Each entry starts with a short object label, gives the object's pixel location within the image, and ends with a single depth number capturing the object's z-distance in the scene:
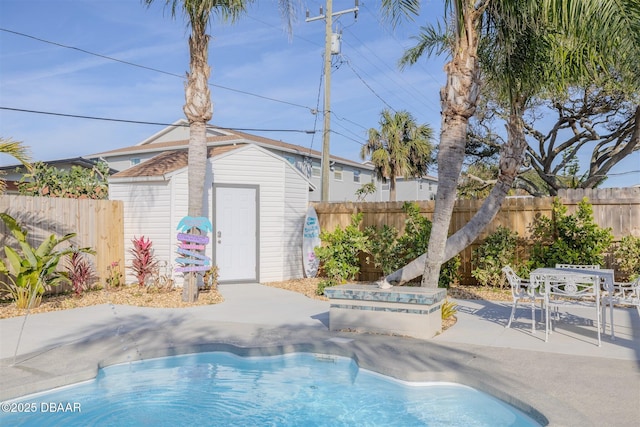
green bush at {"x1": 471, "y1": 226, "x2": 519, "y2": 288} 10.91
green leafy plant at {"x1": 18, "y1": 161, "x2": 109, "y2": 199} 14.88
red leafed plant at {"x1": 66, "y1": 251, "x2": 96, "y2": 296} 10.05
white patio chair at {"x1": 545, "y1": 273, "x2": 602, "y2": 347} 6.49
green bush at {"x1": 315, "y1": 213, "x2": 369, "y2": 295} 11.59
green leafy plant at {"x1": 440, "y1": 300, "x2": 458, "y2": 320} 7.77
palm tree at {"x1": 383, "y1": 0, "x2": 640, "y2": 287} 7.00
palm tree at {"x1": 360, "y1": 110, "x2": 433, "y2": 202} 24.72
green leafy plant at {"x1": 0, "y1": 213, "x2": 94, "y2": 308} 8.73
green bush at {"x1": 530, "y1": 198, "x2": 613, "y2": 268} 10.02
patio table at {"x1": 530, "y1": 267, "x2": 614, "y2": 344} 6.65
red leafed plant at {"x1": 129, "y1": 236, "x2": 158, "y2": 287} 11.17
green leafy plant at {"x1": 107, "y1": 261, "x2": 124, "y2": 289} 11.45
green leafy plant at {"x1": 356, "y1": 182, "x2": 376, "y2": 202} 28.15
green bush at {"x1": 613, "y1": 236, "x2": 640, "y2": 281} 9.72
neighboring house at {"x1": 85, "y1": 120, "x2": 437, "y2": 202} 25.44
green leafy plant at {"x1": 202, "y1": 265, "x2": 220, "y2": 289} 11.00
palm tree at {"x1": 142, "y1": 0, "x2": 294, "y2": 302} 9.59
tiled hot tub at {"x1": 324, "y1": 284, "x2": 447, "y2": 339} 6.90
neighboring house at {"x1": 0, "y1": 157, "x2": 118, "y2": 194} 21.62
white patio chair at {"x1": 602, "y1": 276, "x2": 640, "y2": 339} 6.54
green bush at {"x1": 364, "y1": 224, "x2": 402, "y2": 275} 11.73
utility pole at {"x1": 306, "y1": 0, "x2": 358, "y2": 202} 15.99
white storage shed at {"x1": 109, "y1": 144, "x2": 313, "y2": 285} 11.69
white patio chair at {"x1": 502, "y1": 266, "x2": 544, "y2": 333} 7.10
